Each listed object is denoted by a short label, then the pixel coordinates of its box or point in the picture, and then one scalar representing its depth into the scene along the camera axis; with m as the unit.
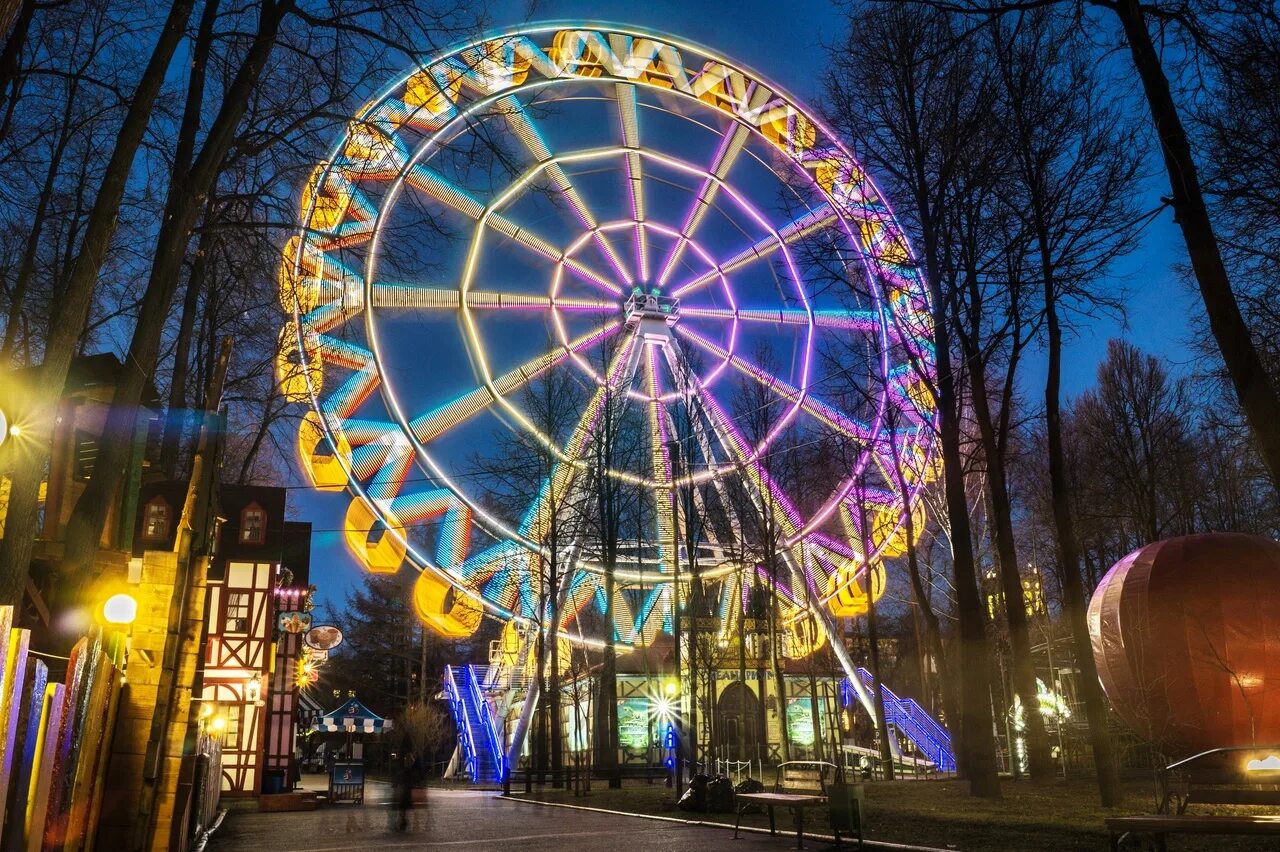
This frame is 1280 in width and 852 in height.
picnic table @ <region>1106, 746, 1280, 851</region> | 5.59
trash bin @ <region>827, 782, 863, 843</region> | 8.96
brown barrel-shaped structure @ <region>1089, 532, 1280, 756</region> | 11.48
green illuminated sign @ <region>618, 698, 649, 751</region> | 32.62
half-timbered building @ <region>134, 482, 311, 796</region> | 21.64
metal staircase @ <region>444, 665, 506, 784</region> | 29.12
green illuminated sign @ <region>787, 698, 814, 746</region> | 35.09
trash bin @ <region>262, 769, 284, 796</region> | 21.20
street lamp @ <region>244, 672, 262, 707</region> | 21.58
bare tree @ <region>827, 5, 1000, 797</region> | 13.30
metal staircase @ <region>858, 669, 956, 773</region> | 28.84
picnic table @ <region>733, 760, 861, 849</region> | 9.20
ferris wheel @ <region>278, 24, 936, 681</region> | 21.14
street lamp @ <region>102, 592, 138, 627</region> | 8.45
